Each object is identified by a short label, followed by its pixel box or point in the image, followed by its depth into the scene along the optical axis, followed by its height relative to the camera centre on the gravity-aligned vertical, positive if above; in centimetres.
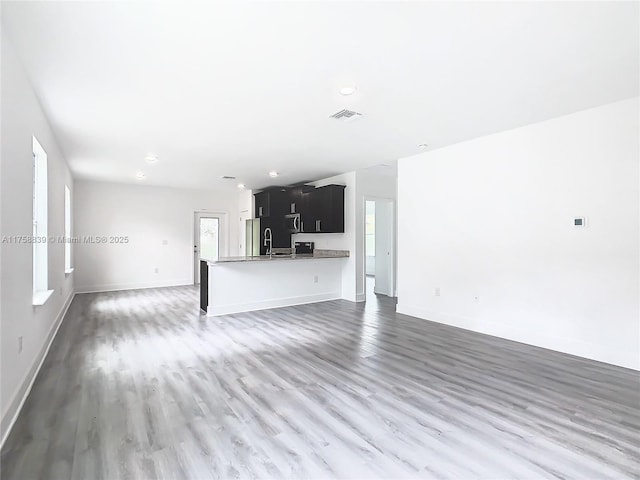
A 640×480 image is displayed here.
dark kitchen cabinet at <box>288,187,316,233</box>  727 +67
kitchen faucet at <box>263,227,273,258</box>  833 +3
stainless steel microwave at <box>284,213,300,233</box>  763 +38
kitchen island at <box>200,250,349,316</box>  554 -75
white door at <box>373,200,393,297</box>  741 -16
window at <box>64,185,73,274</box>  611 +21
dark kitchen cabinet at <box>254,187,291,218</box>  824 +91
